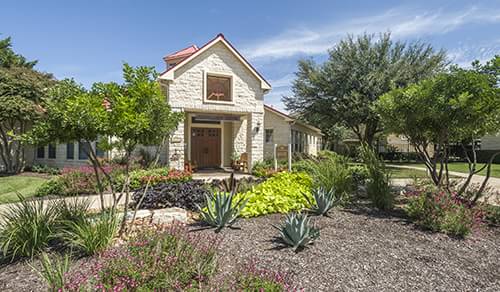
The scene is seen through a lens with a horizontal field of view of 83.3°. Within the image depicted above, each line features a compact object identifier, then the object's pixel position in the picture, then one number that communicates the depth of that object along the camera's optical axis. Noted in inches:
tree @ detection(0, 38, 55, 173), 558.2
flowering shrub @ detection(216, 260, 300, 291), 110.7
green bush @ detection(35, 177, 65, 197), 370.0
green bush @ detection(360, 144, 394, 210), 273.0
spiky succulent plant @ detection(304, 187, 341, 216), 237.6
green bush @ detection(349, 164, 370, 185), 408.1
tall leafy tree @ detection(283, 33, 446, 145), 685.9
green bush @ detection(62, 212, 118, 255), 153.6
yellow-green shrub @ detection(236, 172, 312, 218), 239.6
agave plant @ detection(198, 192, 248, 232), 201.3
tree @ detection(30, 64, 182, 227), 159.2
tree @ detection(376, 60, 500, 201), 242.7
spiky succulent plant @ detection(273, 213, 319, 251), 165.8
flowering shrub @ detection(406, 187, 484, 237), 201.6
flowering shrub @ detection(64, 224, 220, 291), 112.1
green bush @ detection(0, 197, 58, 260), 156.8
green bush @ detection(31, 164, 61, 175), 609.3
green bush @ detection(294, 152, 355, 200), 288.0
